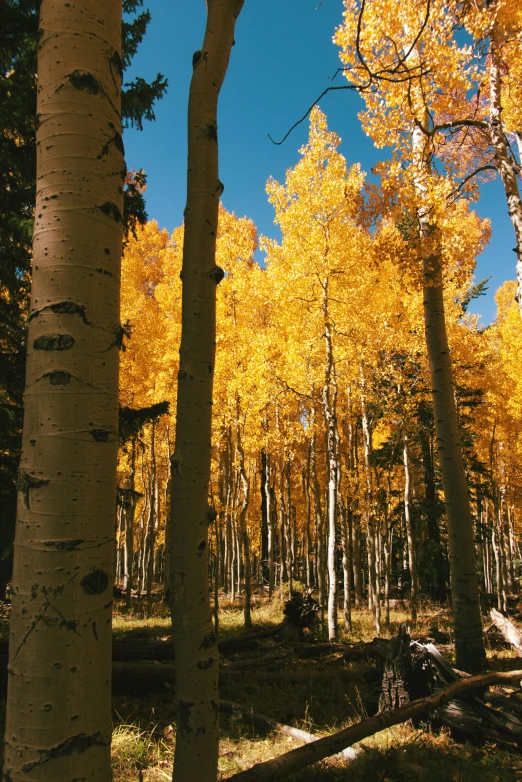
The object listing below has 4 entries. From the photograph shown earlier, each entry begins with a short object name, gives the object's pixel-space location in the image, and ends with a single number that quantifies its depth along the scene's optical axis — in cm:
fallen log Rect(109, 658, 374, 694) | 504
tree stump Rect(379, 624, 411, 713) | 414
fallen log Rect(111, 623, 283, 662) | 549
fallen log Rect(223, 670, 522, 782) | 259
